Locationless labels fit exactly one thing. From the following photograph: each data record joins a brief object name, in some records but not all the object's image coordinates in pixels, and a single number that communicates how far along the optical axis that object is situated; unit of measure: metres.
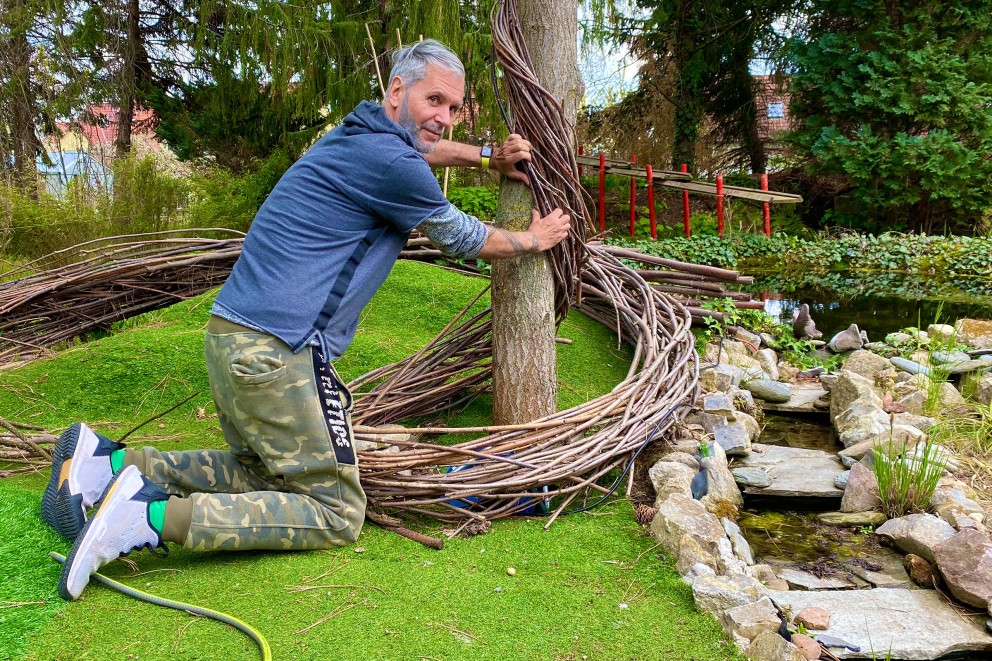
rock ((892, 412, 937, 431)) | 3.94
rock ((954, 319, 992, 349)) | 5.86
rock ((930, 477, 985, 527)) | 2.94
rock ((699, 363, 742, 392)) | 4.35
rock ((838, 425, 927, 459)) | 3.56
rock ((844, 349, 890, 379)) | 4.94
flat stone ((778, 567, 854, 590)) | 2.63
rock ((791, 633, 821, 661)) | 2.04
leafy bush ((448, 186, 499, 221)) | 10.39
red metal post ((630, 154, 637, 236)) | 12.43
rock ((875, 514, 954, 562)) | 2.64
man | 2.43
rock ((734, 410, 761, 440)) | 4.03
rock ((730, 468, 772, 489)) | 3.37
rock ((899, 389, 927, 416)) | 4.32
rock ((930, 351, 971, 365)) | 5.05
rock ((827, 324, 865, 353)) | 5.97
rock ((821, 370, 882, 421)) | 4.27
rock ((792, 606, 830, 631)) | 2.23
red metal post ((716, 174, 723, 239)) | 11.45
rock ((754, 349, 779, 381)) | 5.07
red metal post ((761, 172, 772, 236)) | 11.72
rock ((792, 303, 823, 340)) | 6.31
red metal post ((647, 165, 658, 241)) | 11.73
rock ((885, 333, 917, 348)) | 5.86
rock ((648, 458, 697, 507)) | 2.97
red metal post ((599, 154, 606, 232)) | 12.34
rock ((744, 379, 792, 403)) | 4.64
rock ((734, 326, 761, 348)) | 5.19
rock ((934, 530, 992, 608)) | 2.36
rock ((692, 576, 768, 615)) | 2.17
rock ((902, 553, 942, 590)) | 2.58
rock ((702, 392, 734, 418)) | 3.86
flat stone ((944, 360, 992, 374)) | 4.93
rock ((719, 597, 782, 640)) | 2.04
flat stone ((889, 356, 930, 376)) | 4.97
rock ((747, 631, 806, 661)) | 1.94
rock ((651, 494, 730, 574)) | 2.44
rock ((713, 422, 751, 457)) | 3.63
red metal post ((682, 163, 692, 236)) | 11.95
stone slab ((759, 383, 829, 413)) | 4.61
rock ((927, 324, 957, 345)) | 5.86
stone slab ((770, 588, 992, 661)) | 2.20
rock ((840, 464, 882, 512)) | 3.20
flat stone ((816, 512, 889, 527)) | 3.10
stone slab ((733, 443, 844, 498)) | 3.35
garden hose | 2.00
